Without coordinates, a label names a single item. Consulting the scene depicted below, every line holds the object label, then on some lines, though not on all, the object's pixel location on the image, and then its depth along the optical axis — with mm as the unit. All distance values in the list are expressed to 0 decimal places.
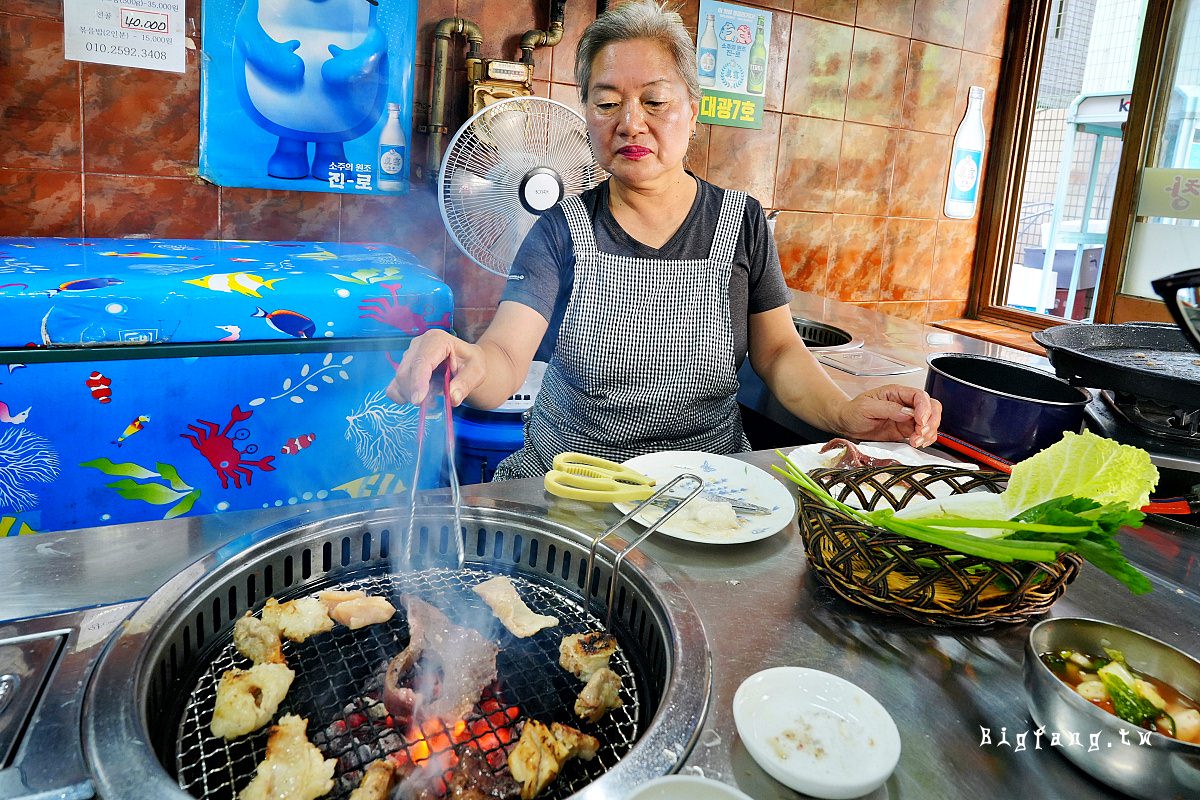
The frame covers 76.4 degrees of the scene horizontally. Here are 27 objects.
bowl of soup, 682
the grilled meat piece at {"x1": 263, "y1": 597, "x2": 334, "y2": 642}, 978
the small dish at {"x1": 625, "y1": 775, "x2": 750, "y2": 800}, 650
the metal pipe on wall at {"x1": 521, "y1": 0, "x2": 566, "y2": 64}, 3385
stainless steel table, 760
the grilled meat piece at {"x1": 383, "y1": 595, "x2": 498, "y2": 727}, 881
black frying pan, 1341
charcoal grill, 750
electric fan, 2824
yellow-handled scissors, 1266
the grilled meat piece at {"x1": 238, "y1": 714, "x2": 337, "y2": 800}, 736
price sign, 2744
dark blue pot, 1438
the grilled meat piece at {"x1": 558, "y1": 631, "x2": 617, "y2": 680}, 958
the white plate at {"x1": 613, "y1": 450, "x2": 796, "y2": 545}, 1189
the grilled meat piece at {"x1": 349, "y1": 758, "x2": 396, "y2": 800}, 751
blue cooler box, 2139
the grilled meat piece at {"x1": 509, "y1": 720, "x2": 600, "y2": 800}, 778
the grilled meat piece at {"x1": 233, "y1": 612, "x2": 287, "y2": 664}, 933
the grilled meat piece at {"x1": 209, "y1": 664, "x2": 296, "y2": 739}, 821
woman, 1910
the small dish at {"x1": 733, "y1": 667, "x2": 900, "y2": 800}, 716
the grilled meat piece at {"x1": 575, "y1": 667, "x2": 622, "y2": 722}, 879
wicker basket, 913
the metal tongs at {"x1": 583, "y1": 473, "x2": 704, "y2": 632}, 1077
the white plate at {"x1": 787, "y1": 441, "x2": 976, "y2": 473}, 1515
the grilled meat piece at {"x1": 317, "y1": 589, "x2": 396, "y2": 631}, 1021
